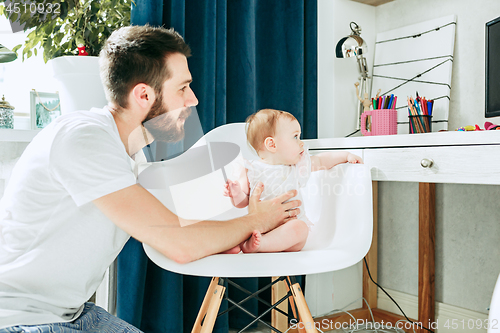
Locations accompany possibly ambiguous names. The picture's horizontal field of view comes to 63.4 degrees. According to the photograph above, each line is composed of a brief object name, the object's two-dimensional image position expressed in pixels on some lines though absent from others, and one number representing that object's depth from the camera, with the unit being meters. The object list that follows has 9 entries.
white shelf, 1.23
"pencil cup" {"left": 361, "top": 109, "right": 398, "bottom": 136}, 1.54
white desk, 1.02
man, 0.76
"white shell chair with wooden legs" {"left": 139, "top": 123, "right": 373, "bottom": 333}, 0.88
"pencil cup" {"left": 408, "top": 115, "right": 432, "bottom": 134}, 1.38
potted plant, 1.28
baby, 1.16
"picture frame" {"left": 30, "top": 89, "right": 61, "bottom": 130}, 1.47
